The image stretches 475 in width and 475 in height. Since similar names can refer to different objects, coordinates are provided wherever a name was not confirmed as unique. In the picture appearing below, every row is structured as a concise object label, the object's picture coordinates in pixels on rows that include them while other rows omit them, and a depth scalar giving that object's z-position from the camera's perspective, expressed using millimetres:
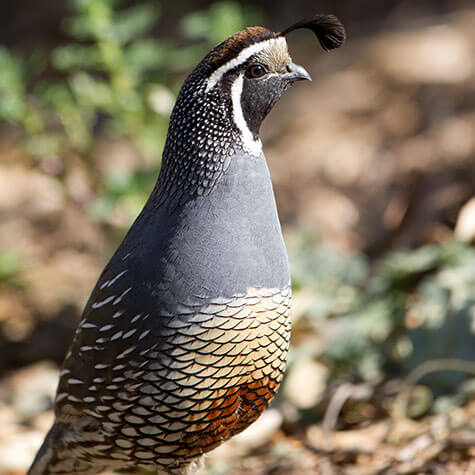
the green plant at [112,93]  7914
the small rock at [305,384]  7535
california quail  4629
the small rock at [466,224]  7883
